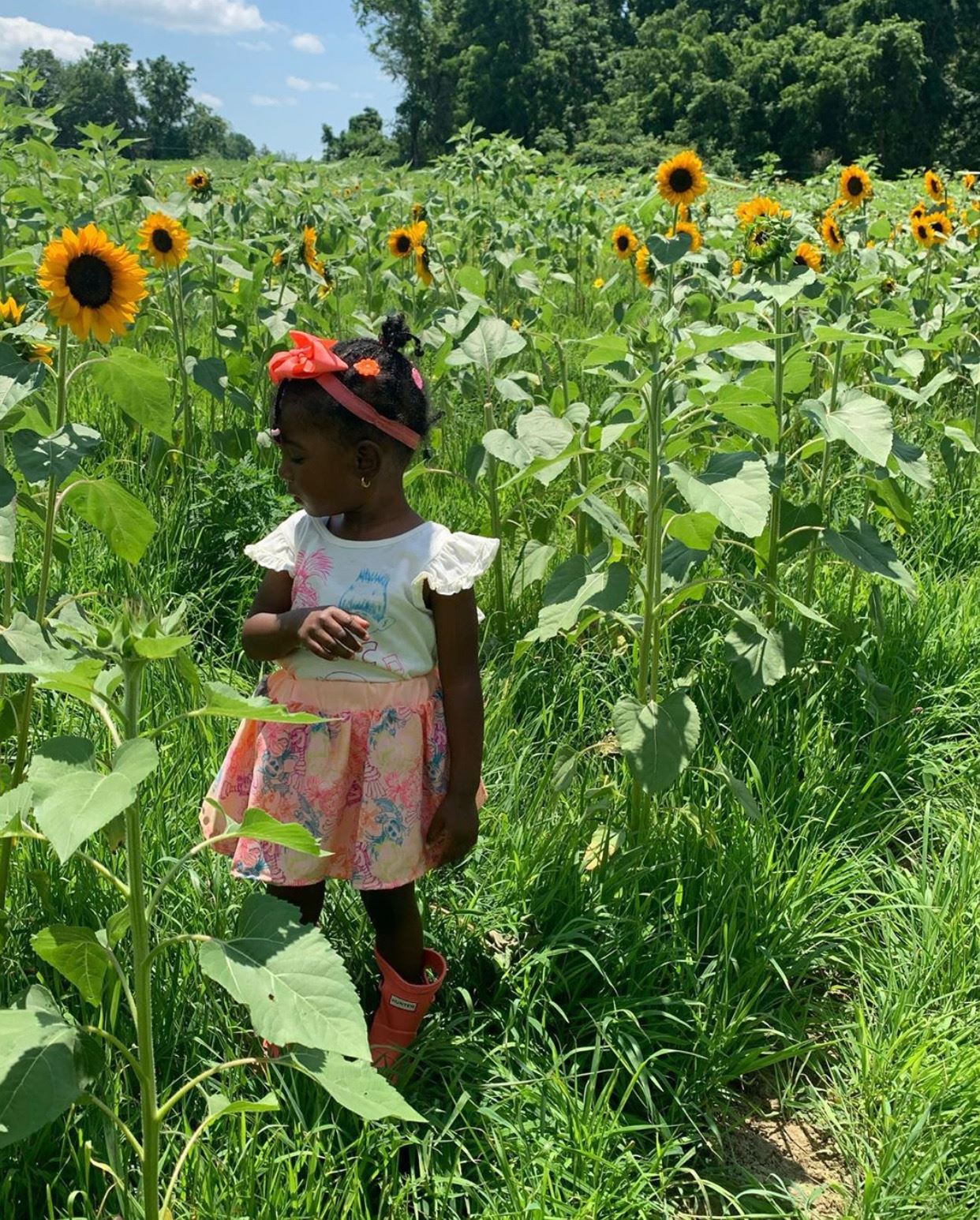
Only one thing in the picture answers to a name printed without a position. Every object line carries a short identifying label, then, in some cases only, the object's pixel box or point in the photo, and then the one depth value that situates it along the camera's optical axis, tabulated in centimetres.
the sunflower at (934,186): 595
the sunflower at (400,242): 483
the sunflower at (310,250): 412
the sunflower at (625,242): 491
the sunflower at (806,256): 328
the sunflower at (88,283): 189
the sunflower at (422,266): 462
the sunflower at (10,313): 194
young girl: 184
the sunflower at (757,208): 341
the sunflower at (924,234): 496
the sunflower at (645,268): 404
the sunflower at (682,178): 398
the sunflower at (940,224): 506
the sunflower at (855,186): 464
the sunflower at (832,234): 381
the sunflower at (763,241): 256
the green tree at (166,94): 8056
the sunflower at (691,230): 390
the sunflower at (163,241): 346
